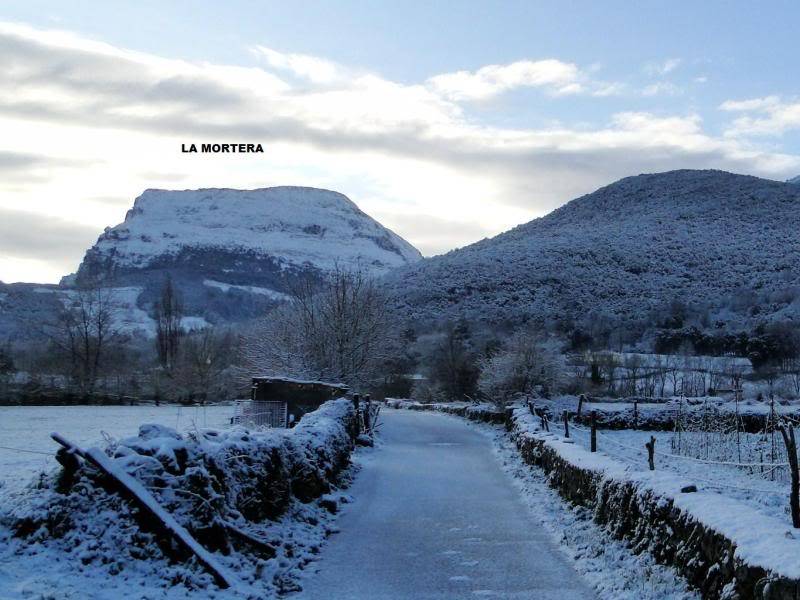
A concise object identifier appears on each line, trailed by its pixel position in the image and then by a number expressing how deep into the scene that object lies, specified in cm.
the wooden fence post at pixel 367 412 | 2812
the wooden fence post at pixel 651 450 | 1259
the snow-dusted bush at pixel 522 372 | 4369
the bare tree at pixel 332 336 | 3669
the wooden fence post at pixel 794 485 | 781
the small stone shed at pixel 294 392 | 2925
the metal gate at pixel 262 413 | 2565
